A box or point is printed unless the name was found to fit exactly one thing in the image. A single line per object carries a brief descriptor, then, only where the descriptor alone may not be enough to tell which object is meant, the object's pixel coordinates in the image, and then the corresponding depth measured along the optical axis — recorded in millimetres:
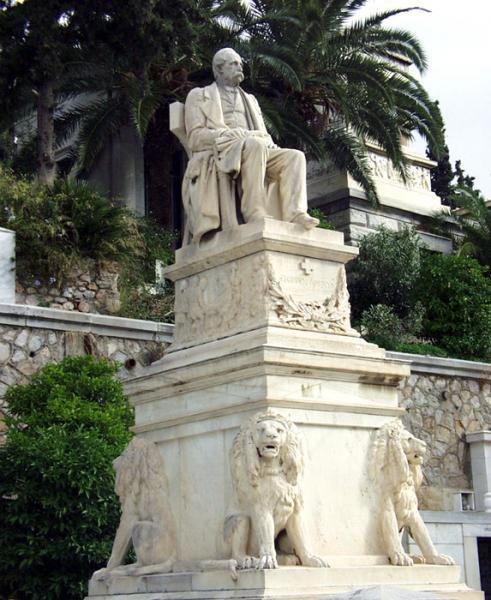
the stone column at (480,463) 19922
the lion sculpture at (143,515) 9398
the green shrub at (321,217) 22625
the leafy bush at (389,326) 21344
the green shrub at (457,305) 22531
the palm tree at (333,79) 22922
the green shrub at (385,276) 23766
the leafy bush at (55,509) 12680
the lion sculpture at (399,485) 9344
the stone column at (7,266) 17500
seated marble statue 9977
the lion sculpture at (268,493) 8609
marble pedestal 9055
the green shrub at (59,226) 18266
